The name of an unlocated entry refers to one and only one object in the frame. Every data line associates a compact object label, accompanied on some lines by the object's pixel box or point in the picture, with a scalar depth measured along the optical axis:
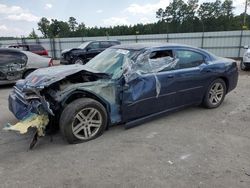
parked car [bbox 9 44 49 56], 12.30
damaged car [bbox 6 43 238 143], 2.93
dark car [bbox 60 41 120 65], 11.61
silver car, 6.31
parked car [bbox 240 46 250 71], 8.39
